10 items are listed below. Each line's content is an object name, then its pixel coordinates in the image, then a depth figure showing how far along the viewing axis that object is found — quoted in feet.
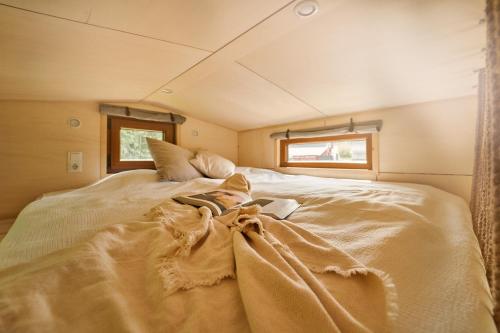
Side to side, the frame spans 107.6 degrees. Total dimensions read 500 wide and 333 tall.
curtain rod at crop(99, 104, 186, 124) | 5.75
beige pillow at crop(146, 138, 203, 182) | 5.35
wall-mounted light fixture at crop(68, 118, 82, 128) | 5.31
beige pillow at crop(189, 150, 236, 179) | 6.21
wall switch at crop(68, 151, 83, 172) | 5.31
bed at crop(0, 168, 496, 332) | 0.97
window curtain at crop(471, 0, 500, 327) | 1.10
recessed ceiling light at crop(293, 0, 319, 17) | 2.46
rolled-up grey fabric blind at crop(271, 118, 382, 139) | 5.54
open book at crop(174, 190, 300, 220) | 2.41
